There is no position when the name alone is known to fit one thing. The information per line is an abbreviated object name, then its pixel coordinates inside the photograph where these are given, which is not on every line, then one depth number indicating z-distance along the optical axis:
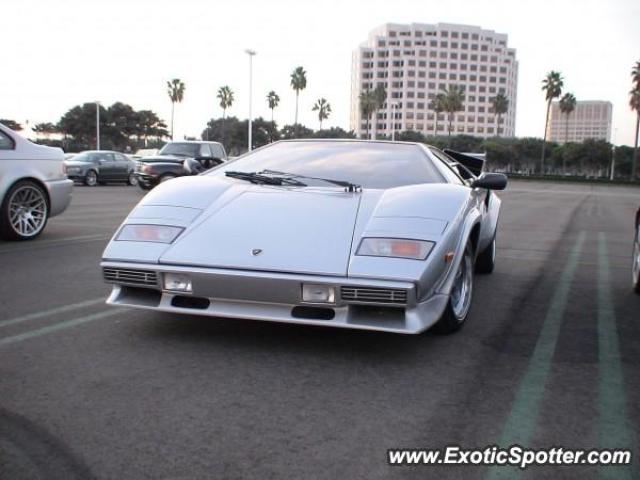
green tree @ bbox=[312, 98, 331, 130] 108.75
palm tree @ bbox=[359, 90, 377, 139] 107.06
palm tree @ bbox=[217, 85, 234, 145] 86.06
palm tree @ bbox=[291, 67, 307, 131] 83.44
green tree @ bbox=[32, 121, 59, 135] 78.42
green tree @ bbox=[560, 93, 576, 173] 87.50
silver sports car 3.13
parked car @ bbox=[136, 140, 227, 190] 18.05
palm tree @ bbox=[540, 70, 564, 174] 80.25
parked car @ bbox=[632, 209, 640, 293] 5.34
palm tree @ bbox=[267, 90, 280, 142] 93.44
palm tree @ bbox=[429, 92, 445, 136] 100.62
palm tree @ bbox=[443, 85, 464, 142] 99.43
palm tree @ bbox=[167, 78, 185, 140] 79.31
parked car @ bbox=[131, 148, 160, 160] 32.25
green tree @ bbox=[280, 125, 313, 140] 101.72
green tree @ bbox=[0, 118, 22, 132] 63.73
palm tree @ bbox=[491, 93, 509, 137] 108.75
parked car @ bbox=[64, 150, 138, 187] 23.02
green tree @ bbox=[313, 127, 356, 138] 101.31
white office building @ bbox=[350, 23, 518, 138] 161.75
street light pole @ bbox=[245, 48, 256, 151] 35.88
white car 7.13
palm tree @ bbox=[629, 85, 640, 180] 68.62
